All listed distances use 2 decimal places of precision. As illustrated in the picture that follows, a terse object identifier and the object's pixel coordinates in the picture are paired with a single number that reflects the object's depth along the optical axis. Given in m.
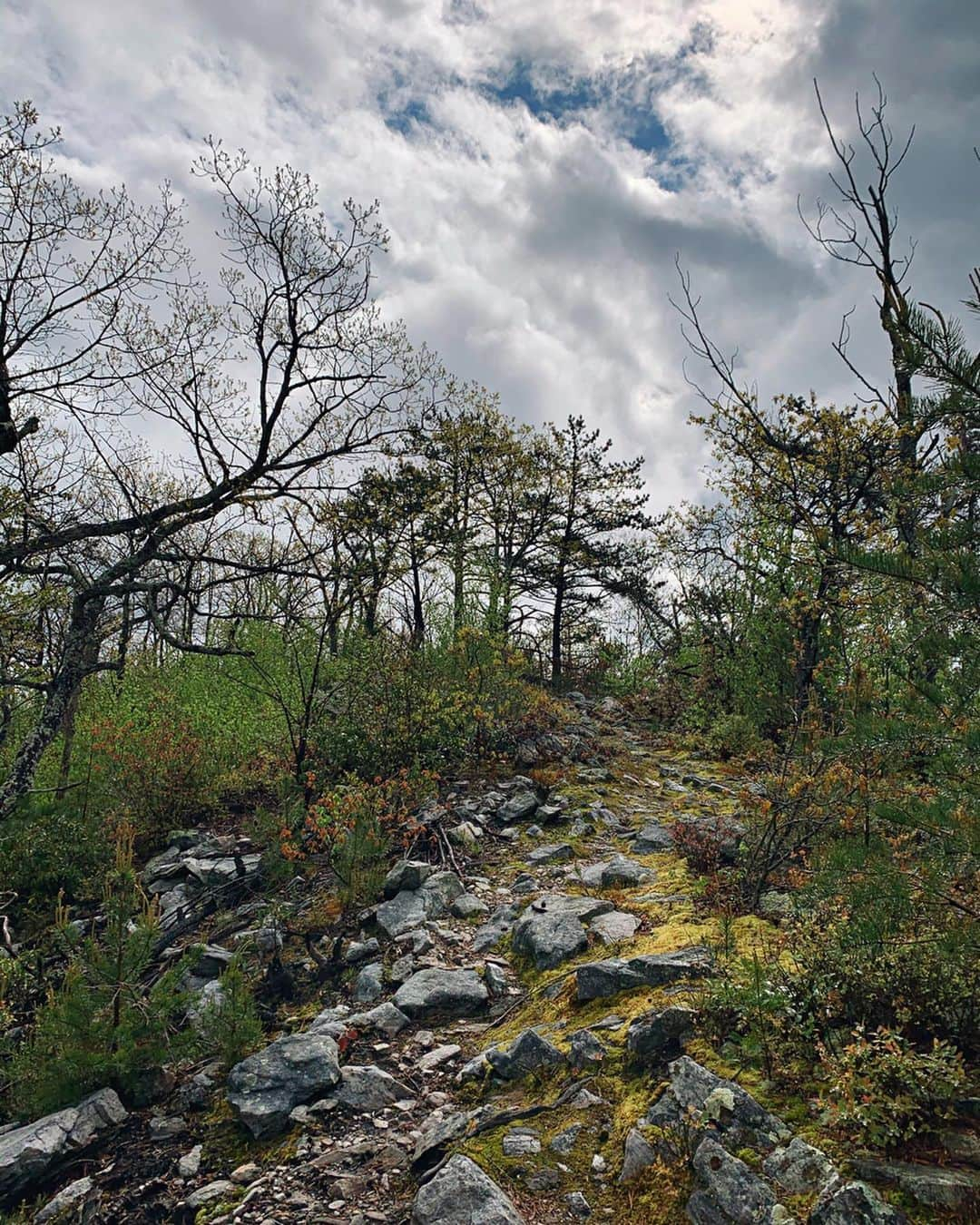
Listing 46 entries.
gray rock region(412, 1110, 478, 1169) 2.59
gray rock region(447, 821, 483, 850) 6.26
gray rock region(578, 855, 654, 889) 5.12
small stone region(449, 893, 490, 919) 5.05
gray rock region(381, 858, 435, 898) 5.41
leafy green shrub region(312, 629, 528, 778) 7.86
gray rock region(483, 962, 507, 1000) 3.98
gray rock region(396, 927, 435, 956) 4.49
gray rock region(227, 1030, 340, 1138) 2.99
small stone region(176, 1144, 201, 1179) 2.84
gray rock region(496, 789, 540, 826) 7.01
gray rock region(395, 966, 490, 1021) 3.82
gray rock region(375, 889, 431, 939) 4.85
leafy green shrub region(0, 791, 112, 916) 6.71
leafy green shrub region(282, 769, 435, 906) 5.47
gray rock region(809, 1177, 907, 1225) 1.81
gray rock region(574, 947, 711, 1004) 3.29
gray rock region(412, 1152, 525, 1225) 2.14
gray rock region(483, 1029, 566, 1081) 2.95
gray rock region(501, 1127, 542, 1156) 2.47
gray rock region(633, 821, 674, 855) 5.90
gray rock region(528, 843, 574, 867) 5.91
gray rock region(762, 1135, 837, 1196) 2.00
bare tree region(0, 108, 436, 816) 7.35
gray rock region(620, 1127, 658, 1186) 2.28
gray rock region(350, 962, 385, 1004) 4.10
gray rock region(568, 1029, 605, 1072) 2.86
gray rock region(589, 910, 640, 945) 4.08
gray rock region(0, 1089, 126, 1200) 2.93
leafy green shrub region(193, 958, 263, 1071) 3.56
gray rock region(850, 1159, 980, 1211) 1.85
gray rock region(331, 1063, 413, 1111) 3.05
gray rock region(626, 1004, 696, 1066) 2.75
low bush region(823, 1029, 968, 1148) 2.09
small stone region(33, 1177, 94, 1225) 2.75
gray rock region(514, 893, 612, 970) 4.08
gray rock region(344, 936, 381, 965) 4.60
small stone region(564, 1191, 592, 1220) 2.20
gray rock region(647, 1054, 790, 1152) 2.22
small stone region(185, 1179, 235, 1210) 2.64
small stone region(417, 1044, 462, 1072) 3.33
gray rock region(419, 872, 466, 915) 5.14
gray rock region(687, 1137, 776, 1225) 1.97
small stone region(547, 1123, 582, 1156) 2.46
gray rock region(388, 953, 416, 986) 4.21
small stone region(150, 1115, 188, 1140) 3.14
